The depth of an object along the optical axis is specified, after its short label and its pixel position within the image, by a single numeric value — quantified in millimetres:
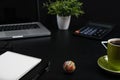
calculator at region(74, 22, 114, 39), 1053
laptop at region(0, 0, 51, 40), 1073
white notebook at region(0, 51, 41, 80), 661
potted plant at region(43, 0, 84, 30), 1135
